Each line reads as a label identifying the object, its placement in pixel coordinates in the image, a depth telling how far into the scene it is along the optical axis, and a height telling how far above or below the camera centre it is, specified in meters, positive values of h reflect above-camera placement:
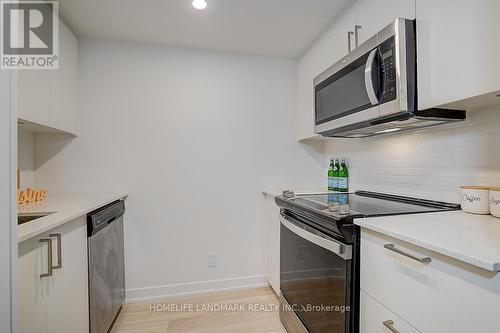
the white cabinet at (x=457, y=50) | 0.90 +0.45
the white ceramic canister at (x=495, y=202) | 1.04 -0.15
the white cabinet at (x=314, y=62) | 1.68 +0.81
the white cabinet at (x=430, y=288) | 0.64 -0.36
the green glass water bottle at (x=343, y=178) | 2.18 -0.09
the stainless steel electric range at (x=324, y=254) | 1.06 -0.44
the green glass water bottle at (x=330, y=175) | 2.29 -0.07
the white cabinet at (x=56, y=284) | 0.86 -0.46
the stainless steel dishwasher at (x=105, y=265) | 1.41 -0.62
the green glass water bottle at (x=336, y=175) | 2.23 -0.07
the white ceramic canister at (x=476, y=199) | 1.10 -0.14
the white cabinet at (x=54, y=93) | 1.39 +0.47
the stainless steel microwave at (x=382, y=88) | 1.15 +0.40
